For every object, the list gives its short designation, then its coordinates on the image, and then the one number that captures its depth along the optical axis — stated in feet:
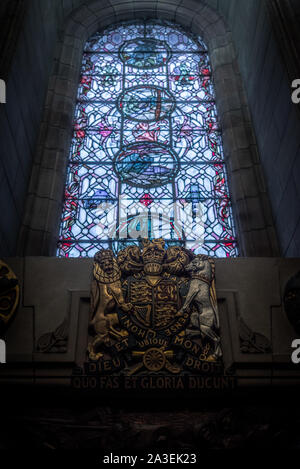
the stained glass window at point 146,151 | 23.81
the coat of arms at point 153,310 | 15.40
